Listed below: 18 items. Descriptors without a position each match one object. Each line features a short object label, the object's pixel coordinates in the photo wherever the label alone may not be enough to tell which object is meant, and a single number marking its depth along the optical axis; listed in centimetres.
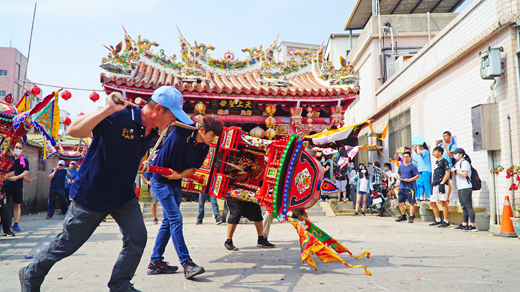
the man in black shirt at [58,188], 1147
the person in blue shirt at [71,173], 1229
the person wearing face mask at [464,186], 770
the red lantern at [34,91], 926
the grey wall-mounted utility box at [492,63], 754
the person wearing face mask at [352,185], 1395
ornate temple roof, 1191
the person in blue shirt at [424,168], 1088
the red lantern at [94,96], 1286
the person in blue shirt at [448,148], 892
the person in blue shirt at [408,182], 989
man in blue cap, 269
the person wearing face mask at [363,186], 1185
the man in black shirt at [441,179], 851
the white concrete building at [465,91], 744
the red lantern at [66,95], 1162
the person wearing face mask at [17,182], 747
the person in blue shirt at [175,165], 399
